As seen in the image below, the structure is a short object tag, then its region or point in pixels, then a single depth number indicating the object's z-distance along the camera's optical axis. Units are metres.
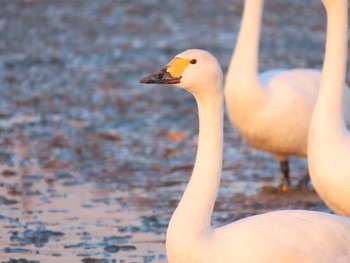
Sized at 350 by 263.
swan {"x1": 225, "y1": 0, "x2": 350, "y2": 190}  21.11
